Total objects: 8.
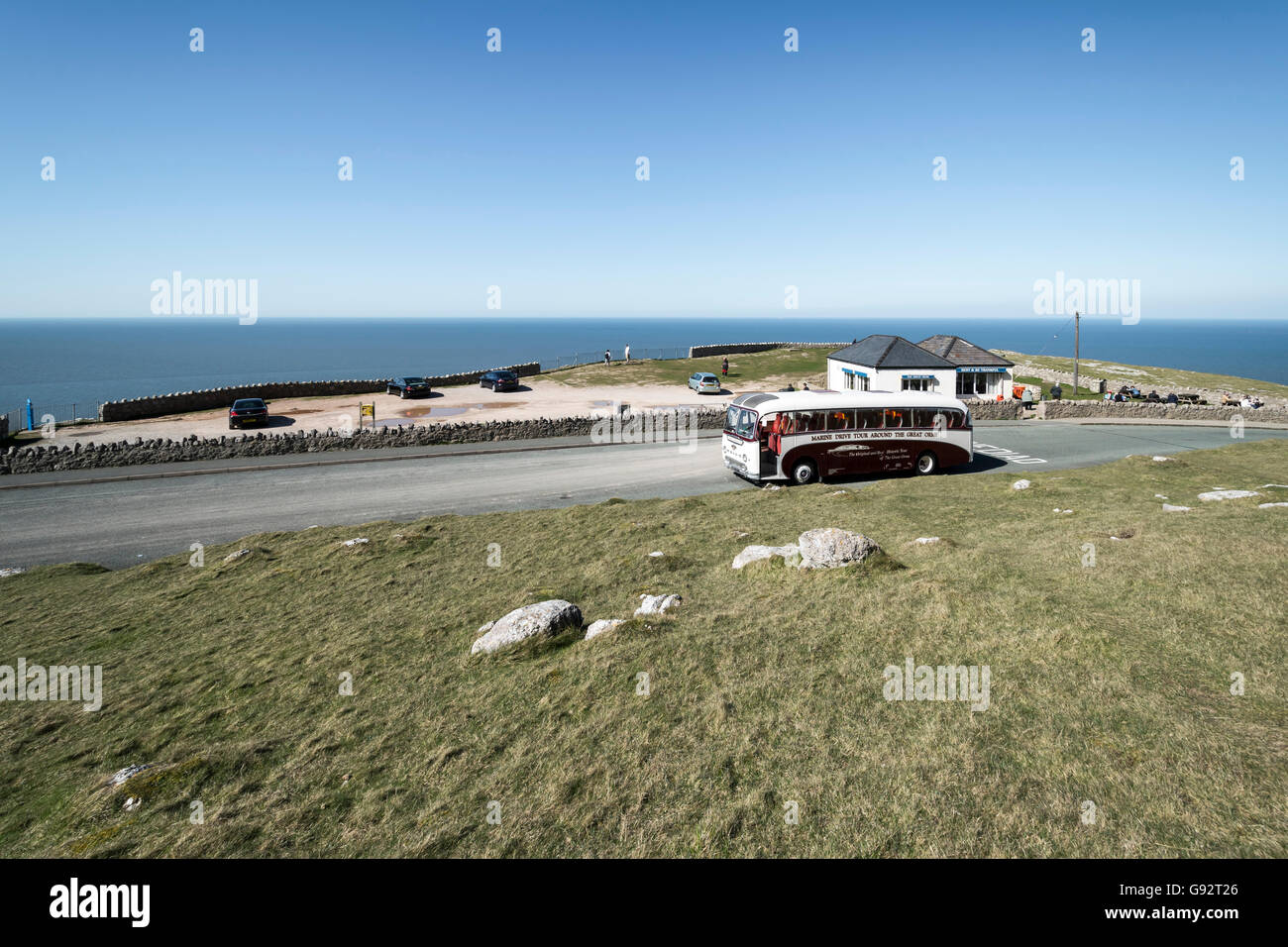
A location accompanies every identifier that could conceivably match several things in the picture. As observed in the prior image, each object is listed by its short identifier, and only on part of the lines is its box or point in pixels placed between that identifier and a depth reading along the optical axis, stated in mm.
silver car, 53656
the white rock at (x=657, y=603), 10742
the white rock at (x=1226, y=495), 16892
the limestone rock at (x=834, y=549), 11898
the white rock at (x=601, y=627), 9844
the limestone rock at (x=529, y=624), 9867
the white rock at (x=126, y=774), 7305
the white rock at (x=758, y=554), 12656
